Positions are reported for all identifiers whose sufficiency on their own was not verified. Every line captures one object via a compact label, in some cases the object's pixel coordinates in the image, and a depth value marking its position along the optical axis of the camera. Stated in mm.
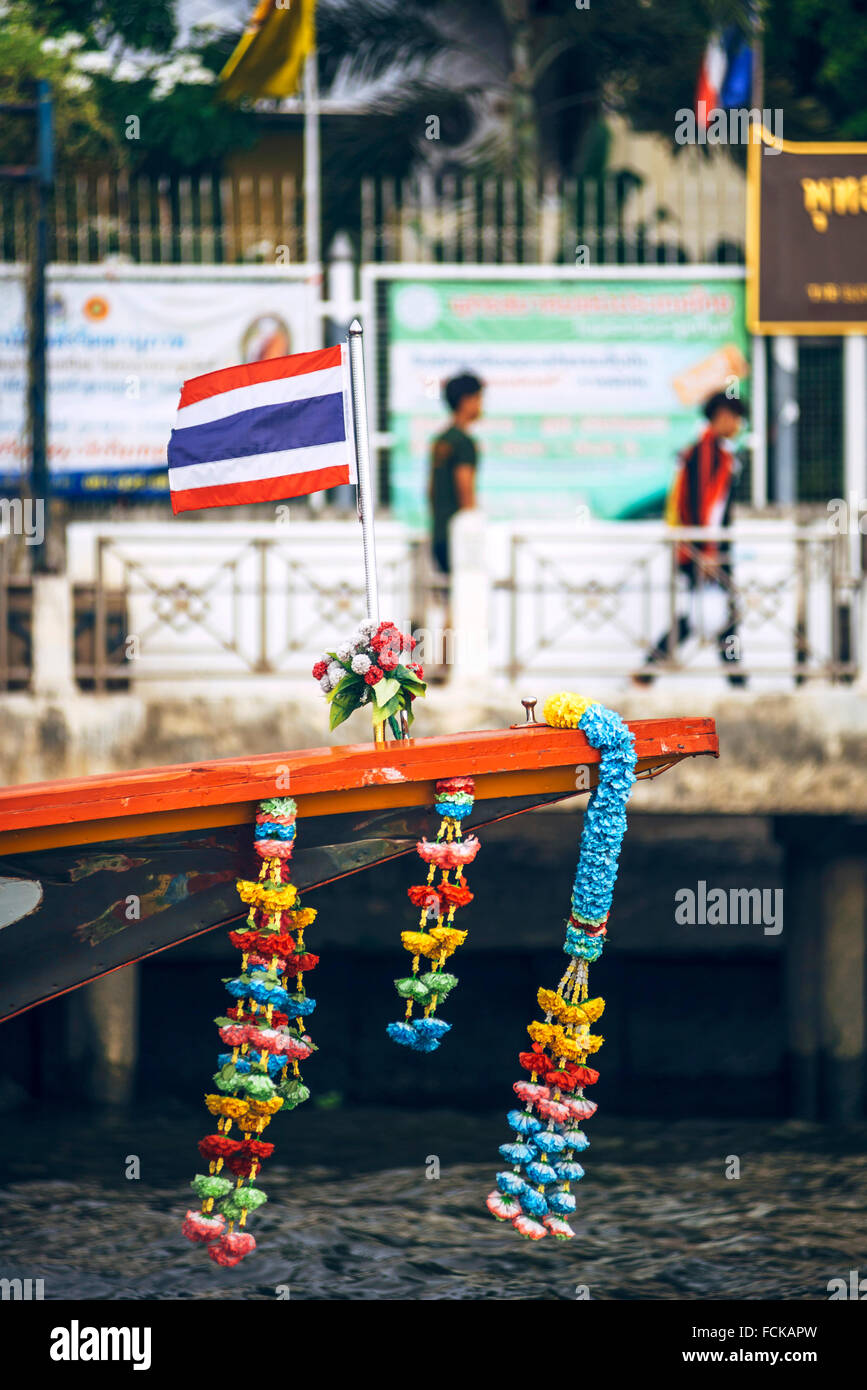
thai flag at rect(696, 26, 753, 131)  13875
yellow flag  13023
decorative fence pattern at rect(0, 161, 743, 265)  12484
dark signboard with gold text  12234
